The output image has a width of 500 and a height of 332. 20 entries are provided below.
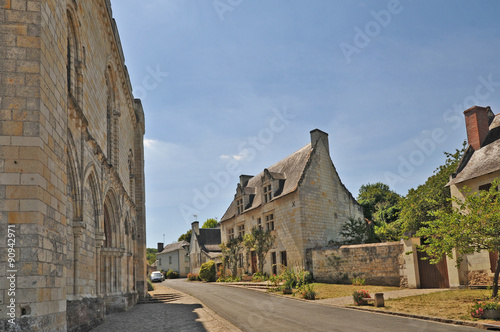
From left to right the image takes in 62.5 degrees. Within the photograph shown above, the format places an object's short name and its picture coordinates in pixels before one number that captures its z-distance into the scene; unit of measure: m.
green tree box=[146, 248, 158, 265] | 88.46
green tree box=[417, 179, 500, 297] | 11.60
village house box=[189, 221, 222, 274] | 45.59
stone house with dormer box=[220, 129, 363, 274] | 25.03
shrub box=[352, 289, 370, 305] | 14.15
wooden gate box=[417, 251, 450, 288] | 16.94
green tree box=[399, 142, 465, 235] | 23.70
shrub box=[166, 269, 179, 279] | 53.26
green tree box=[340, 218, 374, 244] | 25.89
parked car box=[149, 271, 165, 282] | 39.31
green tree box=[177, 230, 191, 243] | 61.14
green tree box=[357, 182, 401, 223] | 33.28
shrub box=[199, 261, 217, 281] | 35.66
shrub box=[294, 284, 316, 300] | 17.14
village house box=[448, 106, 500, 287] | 15.64
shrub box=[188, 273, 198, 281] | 39.39
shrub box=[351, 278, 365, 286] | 19.69
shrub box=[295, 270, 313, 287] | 21.71
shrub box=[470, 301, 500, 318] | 10.09
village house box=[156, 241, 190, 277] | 54.31
